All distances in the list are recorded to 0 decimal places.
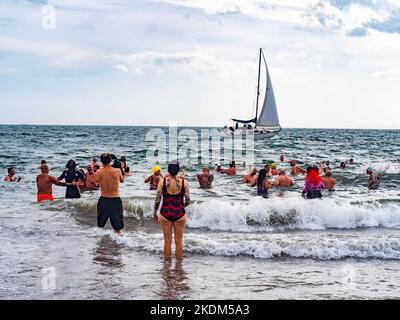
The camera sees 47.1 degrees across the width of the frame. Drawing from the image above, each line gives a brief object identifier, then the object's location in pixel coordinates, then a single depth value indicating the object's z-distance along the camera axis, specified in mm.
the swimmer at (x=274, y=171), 20009
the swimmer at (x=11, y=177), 18625
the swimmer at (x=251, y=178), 16703
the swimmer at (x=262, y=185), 14508
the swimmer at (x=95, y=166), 15946
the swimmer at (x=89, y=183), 15466
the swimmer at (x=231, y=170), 21156
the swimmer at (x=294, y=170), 19828
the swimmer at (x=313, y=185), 13701
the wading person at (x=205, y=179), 17359
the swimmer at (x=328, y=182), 17109
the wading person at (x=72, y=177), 11484
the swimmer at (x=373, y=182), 18250
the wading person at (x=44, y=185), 11562
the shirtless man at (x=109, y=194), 8492
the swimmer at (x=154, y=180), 15705
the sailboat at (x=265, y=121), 51125
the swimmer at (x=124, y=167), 17642
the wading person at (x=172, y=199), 7312
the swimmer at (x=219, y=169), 21558
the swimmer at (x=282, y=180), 17469
